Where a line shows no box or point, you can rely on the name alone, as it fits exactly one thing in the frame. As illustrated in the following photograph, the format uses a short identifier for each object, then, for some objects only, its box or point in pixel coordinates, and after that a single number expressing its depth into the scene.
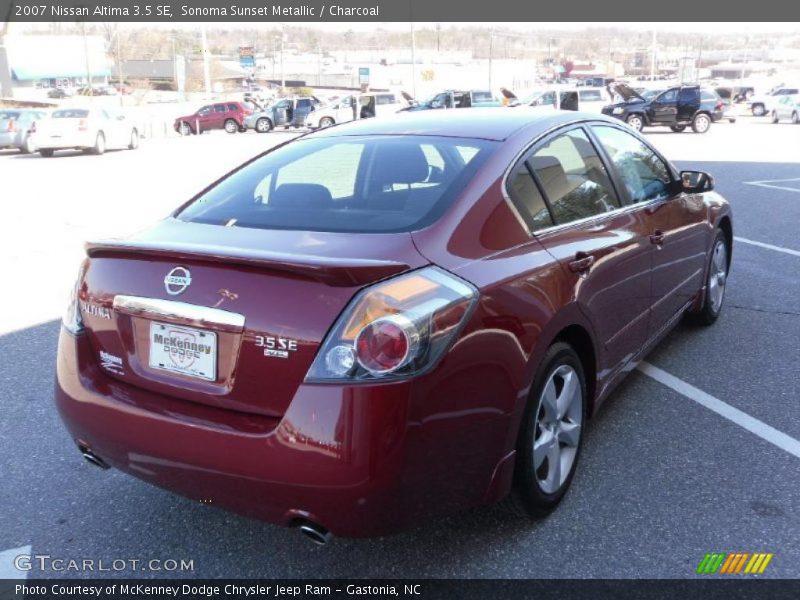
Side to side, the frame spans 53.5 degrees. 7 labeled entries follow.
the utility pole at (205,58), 52.31
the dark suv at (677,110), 29.22
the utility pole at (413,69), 49.81
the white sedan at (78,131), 23.78
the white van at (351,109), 37.75
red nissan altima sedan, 2.37
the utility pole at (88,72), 59.64
